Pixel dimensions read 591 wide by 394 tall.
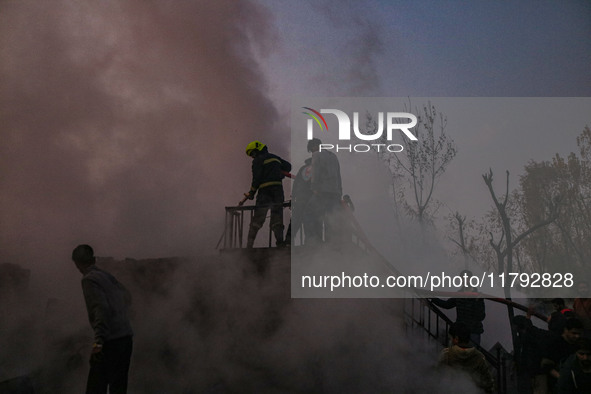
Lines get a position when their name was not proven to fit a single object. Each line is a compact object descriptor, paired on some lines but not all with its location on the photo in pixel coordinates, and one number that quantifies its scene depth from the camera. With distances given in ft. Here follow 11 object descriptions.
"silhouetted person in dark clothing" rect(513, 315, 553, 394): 13.60
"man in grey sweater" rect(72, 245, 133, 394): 10.75
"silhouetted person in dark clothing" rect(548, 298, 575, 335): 13.47
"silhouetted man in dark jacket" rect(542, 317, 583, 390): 13.11
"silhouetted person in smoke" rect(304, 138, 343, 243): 19.41
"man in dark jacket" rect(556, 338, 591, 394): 9.93
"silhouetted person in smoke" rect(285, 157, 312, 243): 19.81
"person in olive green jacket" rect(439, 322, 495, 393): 12.98
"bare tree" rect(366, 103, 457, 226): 57.77
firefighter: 20.18
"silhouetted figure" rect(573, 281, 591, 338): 14.74
